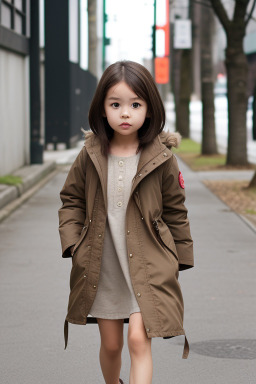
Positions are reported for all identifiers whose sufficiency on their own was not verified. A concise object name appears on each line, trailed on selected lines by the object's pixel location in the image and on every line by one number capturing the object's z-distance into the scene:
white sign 31.78
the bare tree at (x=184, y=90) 34.41
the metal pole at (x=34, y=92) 21.25
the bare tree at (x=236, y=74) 20.05
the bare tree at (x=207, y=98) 25.22
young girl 3.88
